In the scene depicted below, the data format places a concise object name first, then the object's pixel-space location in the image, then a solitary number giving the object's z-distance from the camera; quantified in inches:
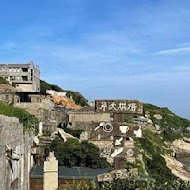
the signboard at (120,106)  457.6
